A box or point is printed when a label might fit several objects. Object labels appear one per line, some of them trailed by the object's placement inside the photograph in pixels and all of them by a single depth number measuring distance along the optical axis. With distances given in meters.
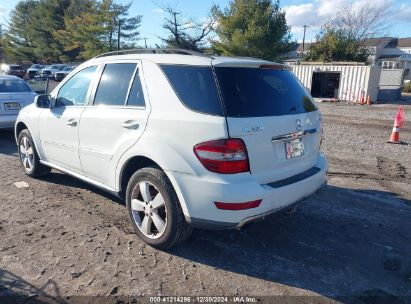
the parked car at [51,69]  39.88
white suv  2.98
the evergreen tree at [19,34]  68.00
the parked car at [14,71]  42.22
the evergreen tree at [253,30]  33.50
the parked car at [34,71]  43.03
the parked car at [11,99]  8.27
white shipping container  22.70
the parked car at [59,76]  30.26
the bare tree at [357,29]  47.54
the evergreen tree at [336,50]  32.50
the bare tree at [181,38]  42.38
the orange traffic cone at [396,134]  9.20
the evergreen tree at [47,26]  60.94
